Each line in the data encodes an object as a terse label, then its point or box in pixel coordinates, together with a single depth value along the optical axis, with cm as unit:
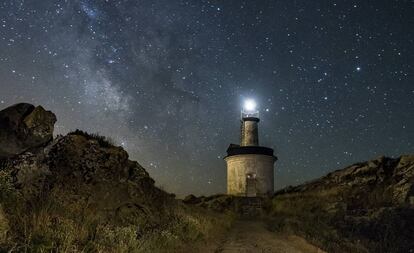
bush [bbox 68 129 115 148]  1249
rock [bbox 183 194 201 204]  3612
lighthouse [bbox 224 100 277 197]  4059
